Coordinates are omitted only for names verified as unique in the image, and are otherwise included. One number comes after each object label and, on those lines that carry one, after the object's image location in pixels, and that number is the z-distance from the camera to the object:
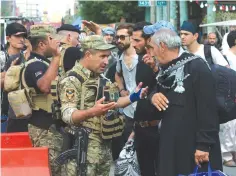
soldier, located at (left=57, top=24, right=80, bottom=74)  6.96
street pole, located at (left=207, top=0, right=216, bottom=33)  30.19
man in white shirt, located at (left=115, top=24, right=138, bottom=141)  7.04
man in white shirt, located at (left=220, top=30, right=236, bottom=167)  8.03
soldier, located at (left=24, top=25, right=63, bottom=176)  5.86
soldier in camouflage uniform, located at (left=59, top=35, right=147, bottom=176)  5.01
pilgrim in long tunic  4.69
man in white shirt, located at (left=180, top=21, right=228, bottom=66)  7.39
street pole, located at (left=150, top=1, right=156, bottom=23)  37.59
